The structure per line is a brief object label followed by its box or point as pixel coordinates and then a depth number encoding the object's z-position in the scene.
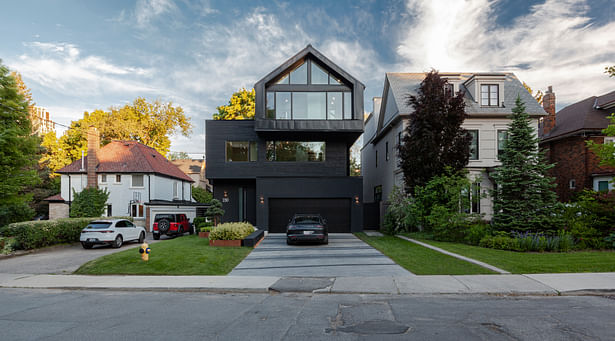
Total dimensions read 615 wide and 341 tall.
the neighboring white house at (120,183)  29.28
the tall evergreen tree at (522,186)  14.57
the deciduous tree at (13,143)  17.20
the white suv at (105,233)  17.53
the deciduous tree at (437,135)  18.58
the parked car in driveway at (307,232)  16.38
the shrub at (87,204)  28.23
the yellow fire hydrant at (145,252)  11.96
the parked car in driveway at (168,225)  22.35
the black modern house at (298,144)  22.97
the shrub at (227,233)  16.11
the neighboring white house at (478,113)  22.52
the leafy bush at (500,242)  13.41
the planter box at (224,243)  15.98
